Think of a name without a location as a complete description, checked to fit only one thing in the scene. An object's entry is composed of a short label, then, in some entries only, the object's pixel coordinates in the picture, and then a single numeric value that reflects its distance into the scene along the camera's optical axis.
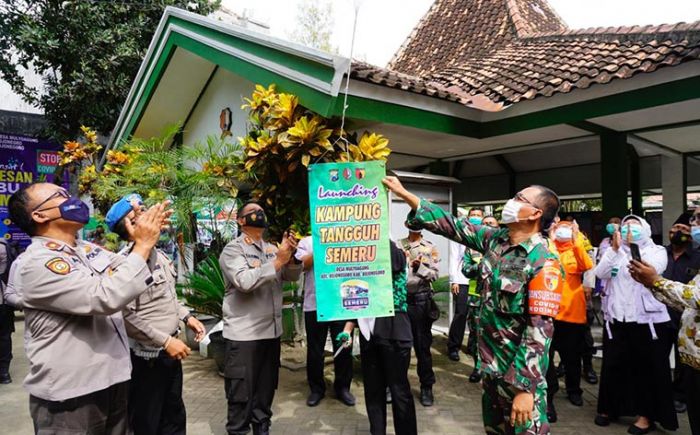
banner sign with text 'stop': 10.62
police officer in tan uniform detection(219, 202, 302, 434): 3.39
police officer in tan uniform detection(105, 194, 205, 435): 2.87
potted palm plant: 5.41
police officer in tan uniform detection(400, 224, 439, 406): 4.68
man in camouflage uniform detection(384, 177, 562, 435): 2.32
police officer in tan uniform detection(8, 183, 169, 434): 2.10
